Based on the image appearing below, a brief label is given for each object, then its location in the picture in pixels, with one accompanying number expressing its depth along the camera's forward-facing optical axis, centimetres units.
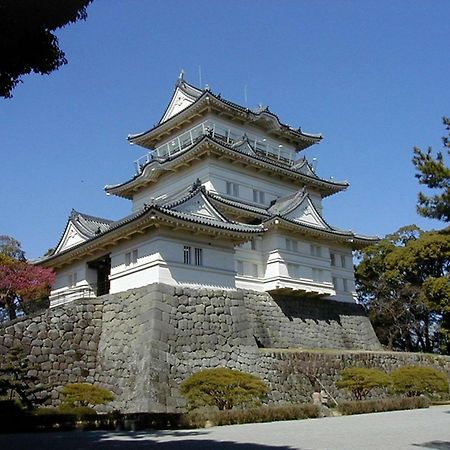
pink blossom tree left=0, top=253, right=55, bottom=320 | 2775
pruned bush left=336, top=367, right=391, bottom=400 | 2123
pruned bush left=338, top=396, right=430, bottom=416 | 1851
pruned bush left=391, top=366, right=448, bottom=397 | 2267
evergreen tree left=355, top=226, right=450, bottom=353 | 3869
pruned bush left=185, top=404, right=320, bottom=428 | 1440
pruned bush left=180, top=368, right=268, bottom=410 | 1666
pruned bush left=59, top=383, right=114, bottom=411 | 1714
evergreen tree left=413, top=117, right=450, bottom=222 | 1798
